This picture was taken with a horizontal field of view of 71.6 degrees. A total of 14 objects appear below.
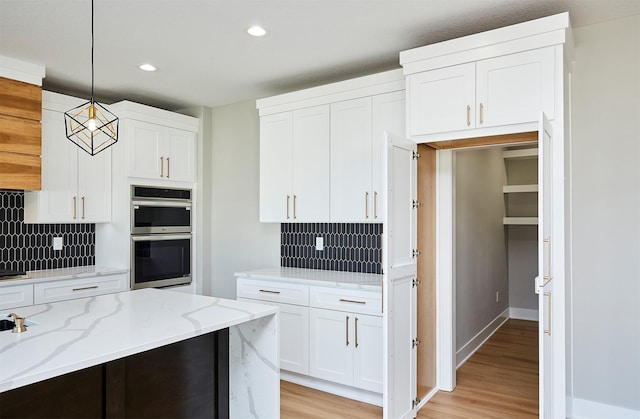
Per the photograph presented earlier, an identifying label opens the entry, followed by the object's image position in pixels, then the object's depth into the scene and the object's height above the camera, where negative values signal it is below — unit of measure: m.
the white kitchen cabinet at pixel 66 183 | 3.79 +0.28
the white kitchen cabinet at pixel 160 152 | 4.26 +0.63
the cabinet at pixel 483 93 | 2.57 +0.74
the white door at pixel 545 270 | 2.27 -0.30
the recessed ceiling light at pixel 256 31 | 2.98 +1.24
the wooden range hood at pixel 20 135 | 3.40 +0.63
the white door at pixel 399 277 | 2.68 -0.41
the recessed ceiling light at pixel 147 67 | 3.68 +1.23
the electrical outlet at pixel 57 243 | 4.19 -0.28
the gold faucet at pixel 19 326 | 1.87 -0.48
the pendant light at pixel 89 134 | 3.94 +0.73
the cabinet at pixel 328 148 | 3.47 +0.56
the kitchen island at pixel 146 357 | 1.59 -0.64
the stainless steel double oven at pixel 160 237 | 4.22 -0.23
